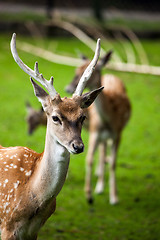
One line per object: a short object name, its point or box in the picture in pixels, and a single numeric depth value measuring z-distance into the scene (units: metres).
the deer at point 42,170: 6.56
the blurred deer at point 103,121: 11.80
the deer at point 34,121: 15.81
